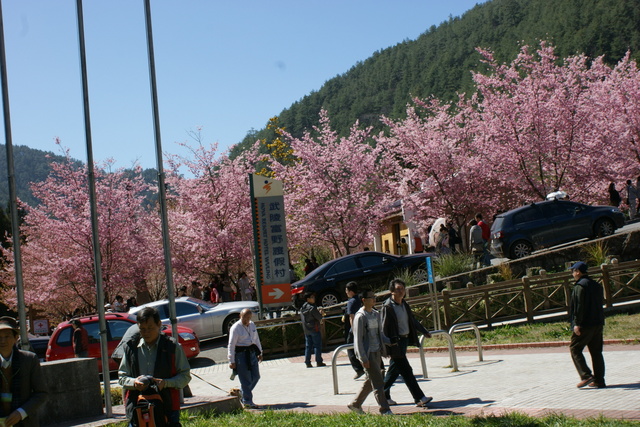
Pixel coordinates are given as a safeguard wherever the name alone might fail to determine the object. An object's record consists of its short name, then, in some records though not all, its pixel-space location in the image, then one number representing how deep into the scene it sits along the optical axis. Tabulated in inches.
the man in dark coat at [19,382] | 217.3
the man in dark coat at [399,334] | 386.6
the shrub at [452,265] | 904.3
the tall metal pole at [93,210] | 414.9
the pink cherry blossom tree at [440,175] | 1277.1
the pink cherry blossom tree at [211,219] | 1317.7
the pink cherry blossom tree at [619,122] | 1299.2
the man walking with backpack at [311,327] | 637.3
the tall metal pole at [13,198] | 421.7
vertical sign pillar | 826.8
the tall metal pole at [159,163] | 444.5
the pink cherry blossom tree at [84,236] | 1334.9
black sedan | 885.2
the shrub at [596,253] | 827.4
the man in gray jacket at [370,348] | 378.0
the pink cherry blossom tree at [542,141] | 1245.9
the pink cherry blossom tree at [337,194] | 1315.2
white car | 845.8
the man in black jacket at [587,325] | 388.2
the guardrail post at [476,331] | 537.7
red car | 720.3
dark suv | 910.4
